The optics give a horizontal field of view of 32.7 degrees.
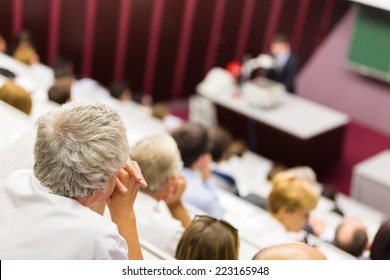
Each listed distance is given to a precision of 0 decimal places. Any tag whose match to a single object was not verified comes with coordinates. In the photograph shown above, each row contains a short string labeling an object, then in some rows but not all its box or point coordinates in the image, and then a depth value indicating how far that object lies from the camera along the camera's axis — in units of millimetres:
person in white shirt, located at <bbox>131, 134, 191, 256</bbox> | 2381
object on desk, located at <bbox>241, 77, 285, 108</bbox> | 5779
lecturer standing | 6570
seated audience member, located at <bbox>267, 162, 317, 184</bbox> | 3713
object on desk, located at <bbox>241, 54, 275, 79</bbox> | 6463
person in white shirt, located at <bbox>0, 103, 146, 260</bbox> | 1545
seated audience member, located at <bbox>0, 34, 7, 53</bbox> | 5021
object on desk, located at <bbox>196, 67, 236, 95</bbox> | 6139
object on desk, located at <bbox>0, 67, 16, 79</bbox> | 3468
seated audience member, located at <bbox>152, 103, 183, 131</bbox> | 5211
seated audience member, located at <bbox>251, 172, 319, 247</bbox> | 2881
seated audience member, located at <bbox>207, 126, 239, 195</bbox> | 3746
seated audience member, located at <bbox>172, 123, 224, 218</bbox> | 2998
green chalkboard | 6711
